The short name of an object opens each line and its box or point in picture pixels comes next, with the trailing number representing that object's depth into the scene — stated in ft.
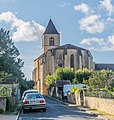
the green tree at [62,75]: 274.57
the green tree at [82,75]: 276.21
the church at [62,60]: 343.46
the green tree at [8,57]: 175.52
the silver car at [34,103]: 87.66
